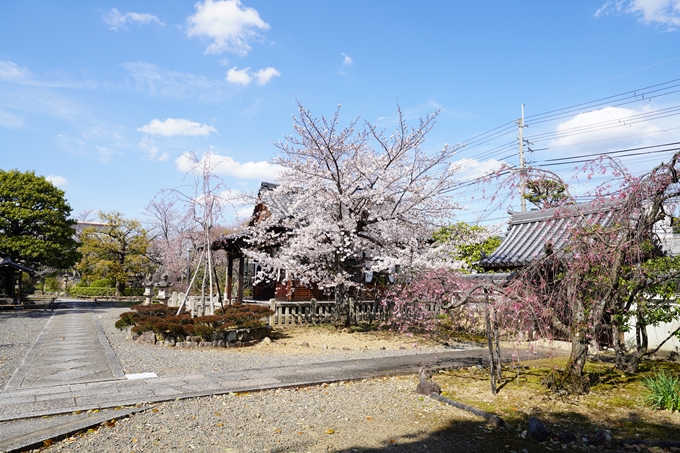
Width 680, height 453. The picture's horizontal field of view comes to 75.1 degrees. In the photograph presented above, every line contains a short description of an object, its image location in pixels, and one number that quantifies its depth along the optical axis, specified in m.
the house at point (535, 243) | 9.77
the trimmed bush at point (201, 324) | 11.52
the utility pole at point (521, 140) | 28.72
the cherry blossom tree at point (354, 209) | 14.09
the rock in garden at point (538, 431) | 5.01
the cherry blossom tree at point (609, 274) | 6.64
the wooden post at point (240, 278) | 22.12
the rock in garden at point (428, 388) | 6.96
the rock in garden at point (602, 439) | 4.81
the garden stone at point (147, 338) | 12.02
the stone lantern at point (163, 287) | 26.75
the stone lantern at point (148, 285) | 32.54
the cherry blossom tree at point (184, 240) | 15.14
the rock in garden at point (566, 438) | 4.95
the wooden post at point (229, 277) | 20.79
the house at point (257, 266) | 19.31
